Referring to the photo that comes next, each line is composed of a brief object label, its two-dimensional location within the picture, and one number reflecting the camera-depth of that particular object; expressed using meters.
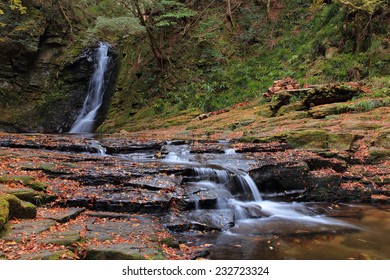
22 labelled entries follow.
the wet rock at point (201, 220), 6.32
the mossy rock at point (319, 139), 10.57
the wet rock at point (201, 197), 7.11
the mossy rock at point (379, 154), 9.70
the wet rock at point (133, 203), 6.60
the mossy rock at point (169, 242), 5.24
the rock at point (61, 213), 5.45
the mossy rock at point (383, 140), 10.00
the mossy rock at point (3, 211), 4.41
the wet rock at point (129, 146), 11.07
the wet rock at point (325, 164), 9.69
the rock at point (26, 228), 4.31
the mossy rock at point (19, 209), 5.18
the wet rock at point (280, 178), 9.04
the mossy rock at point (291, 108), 14.85
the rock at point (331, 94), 14.09
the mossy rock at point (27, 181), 6.57
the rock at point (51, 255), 3.75
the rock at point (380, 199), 8.46
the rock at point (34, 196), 5.93
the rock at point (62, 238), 4.32
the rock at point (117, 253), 4.32
